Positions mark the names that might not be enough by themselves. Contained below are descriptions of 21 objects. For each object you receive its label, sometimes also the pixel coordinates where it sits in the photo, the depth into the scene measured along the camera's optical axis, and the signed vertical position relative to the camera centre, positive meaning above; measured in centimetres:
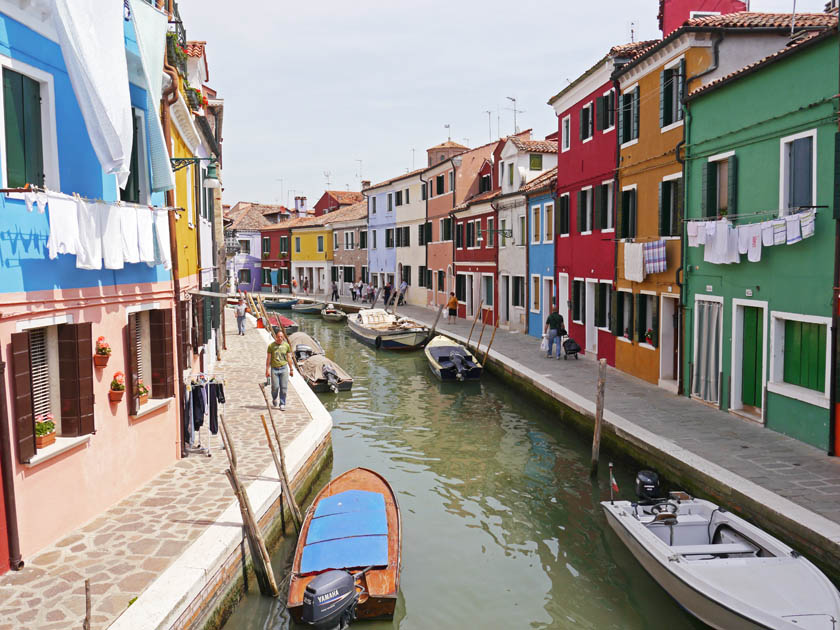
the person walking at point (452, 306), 3378 -197
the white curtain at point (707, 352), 1439 -187
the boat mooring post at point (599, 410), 1237 -256
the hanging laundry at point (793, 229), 1132 +50
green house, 1109 +36
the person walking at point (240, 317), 3039 -210
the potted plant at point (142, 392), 980 -171
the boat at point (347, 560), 722 -328
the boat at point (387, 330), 2972 -278
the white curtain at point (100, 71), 711 +207
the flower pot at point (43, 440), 767 -183
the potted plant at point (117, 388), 907 -152
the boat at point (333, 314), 4206 -283
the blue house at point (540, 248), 2559 +55
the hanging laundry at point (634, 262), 1719 +0
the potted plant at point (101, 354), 866 -103
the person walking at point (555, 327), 2173 -196
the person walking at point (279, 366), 1468 -204
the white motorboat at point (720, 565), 668 -324
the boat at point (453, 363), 2216 -314
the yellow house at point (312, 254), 5880 +104
